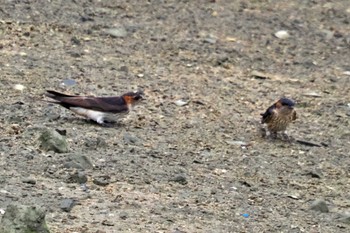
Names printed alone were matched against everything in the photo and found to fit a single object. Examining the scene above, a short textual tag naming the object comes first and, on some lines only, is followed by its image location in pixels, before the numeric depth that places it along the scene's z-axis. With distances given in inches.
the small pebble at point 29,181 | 554.6
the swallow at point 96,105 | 695.7
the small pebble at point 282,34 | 1027.3
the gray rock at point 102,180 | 571.2
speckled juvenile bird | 737.0
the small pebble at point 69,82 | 785.1
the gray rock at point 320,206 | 594.2
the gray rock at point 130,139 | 671.8
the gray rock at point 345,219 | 580.1
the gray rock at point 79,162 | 588.7
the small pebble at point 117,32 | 936.3
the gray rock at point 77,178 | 567.5
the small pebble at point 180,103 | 789.2
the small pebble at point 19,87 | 749.9
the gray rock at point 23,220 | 452.1
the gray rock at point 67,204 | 520.4
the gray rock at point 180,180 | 602.9
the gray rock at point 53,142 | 611.2
